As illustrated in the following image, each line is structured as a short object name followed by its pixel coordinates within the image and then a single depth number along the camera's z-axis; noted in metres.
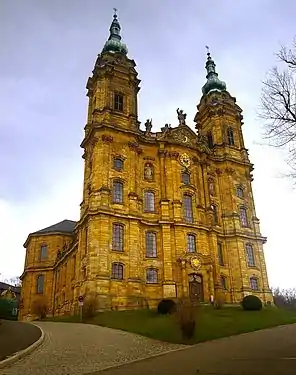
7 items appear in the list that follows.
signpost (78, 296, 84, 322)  28.66
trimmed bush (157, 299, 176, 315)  29.36
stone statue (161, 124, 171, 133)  45.56
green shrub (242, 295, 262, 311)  29.92
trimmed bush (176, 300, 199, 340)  18.42
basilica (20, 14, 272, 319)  35.72
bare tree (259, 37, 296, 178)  15.88
